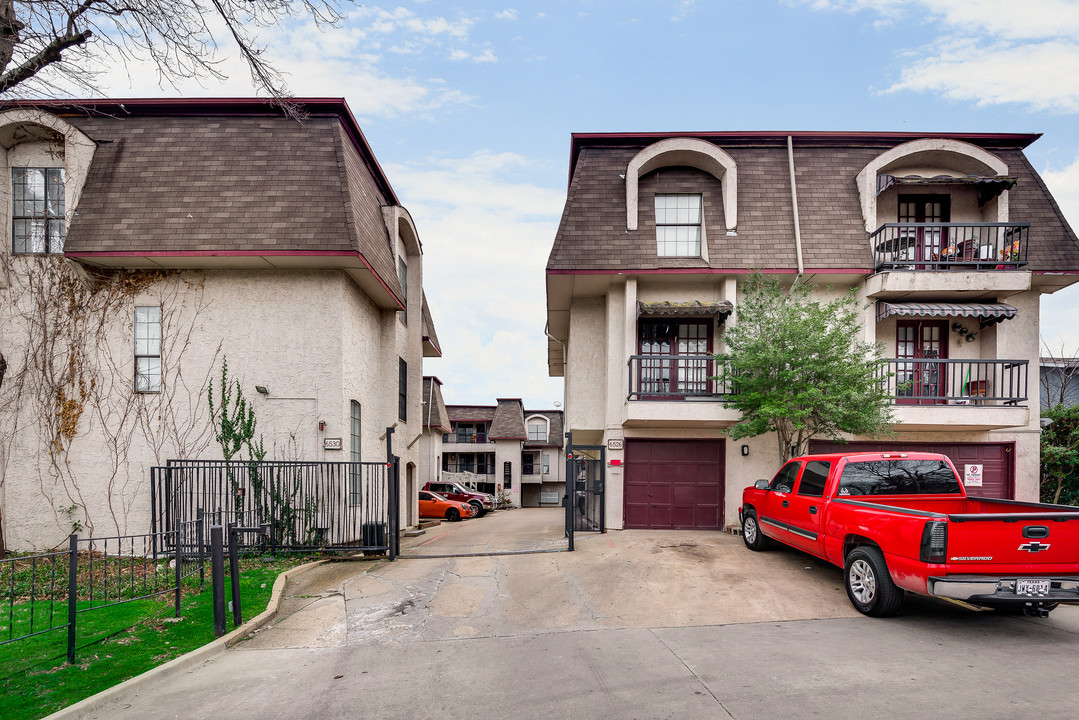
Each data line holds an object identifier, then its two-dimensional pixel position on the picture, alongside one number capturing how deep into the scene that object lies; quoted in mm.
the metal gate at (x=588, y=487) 13343
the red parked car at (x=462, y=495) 30347
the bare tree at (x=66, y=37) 8539
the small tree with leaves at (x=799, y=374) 11883
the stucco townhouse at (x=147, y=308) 12609
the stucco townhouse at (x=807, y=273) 13867
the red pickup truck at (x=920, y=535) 6477
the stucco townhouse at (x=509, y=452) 43344
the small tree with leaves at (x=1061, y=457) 14529
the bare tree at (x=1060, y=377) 20156
